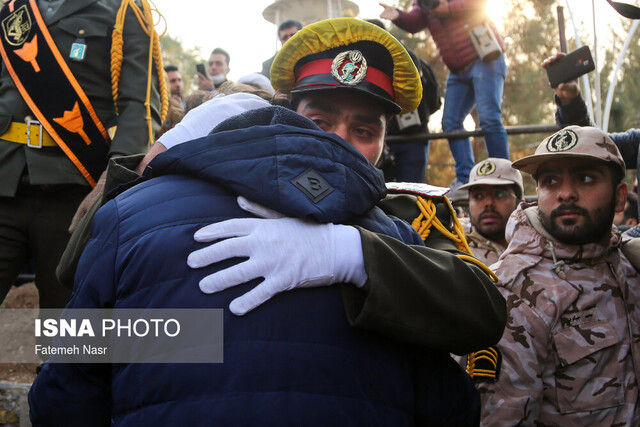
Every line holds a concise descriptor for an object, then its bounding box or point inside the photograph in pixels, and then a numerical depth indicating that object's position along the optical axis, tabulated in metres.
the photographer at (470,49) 5.03
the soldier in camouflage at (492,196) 4.82
